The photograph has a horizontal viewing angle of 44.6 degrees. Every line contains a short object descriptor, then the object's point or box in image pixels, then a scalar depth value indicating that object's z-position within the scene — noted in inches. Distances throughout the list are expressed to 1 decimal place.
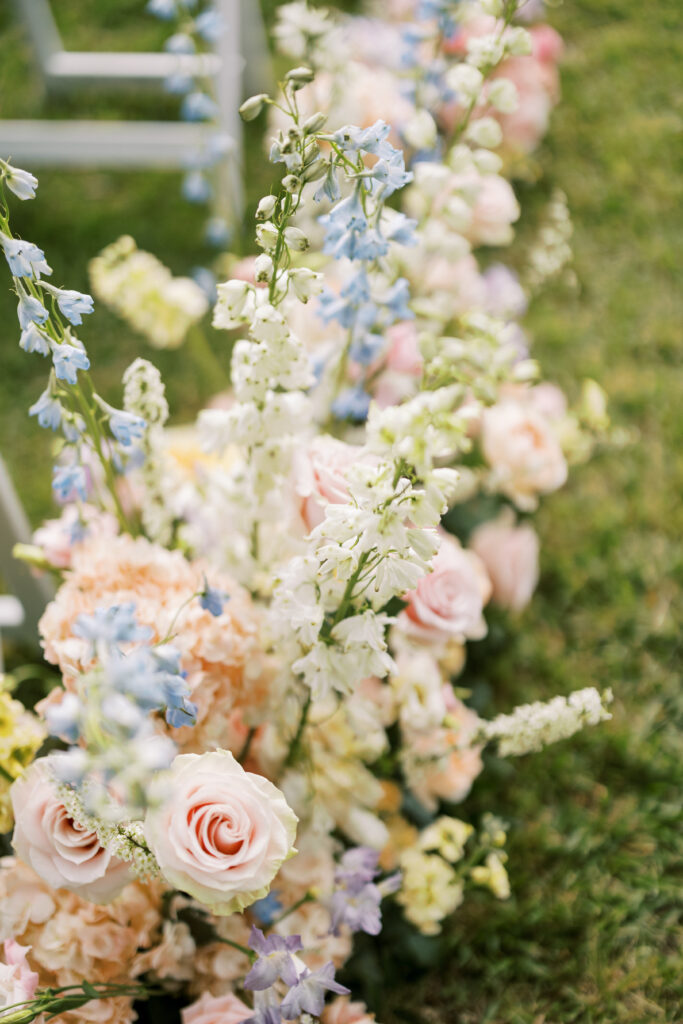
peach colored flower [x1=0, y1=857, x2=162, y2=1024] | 34.7
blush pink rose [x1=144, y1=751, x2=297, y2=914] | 27.2
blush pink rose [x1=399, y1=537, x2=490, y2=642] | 39.6
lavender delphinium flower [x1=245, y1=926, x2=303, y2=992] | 30.5
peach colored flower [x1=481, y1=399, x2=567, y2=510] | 52.5
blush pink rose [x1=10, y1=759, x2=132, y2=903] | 31.4
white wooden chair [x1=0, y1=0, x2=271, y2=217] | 71.7
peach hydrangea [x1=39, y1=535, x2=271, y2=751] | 34.2
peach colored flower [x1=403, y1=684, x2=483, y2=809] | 45.2
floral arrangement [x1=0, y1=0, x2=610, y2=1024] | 27.3
